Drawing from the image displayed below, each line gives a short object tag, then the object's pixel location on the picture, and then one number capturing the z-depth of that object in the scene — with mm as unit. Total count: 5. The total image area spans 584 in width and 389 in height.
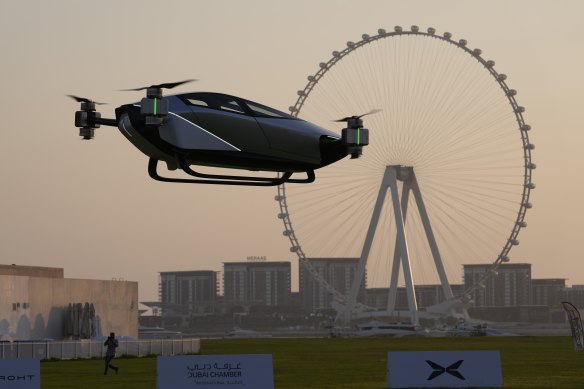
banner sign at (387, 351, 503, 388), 45938
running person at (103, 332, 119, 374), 63781
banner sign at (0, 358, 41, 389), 40469
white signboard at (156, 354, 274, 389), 41938
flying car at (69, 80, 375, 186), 25484
